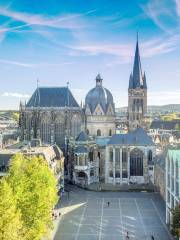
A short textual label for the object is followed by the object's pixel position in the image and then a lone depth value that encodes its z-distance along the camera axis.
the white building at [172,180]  70.76
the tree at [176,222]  57.53
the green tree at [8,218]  44.47
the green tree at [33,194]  56.75
